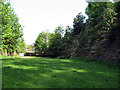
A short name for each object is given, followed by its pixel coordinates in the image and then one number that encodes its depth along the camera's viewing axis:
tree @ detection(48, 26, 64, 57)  38.16
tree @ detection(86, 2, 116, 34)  13.26
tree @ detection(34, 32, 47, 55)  48.94
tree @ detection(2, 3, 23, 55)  15.59
